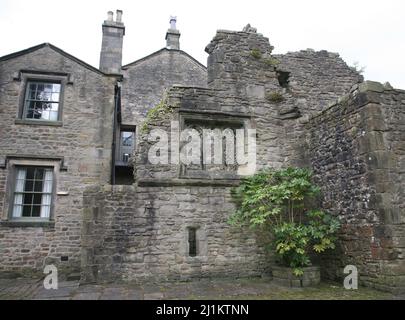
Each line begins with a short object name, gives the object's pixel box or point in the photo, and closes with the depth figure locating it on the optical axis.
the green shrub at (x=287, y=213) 6.52
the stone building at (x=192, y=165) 6.24
